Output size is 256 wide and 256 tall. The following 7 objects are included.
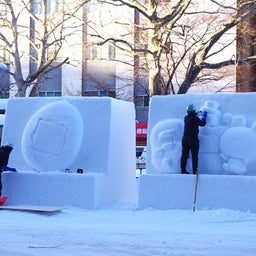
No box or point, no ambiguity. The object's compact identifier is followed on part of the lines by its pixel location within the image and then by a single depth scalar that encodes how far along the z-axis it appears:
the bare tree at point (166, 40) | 24.66
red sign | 38.75
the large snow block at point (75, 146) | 15.12
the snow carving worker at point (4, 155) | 14.91
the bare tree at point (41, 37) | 30.14
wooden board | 13.93
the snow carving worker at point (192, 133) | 14.04
